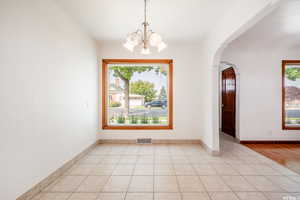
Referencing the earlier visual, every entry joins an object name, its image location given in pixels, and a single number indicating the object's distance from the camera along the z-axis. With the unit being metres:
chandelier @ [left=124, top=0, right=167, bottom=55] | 2.21
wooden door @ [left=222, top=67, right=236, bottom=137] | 4.90
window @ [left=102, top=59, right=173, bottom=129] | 4.49
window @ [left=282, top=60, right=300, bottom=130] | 4.52
